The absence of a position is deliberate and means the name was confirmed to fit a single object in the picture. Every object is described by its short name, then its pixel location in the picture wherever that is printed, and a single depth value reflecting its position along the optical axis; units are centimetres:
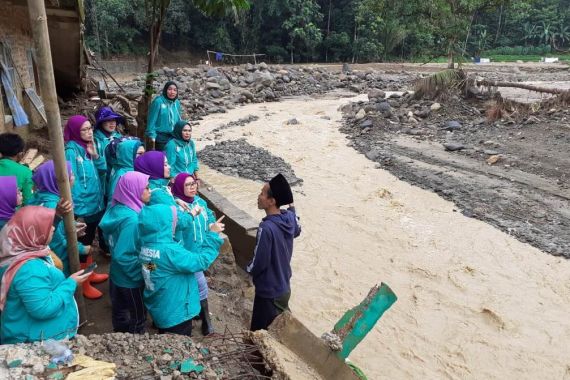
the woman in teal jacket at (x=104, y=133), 469
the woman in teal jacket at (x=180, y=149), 543
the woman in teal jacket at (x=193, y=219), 324
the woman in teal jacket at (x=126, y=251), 308
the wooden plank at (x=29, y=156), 608
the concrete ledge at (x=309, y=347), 239
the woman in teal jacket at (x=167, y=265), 280
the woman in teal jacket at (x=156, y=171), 329
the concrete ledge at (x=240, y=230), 513
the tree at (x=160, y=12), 662
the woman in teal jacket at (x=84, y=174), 400
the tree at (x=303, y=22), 3412
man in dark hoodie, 320
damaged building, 732
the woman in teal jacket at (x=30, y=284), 226
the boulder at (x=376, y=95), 1752
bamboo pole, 231
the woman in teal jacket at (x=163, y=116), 627
